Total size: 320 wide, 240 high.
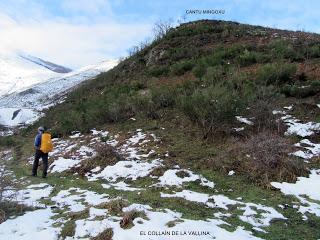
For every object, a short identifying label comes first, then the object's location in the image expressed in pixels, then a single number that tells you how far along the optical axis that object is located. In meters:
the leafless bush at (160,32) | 36.69
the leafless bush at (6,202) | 8.38
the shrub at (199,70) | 21.19
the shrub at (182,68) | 23.16
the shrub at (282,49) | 20.58
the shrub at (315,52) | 19.86
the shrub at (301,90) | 15.63
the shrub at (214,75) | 18.61
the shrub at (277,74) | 17.27
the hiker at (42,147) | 12.58
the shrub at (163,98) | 18.02
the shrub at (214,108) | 13.40
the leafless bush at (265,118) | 13.27
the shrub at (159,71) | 24.41
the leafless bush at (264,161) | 10.05
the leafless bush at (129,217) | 7.33
